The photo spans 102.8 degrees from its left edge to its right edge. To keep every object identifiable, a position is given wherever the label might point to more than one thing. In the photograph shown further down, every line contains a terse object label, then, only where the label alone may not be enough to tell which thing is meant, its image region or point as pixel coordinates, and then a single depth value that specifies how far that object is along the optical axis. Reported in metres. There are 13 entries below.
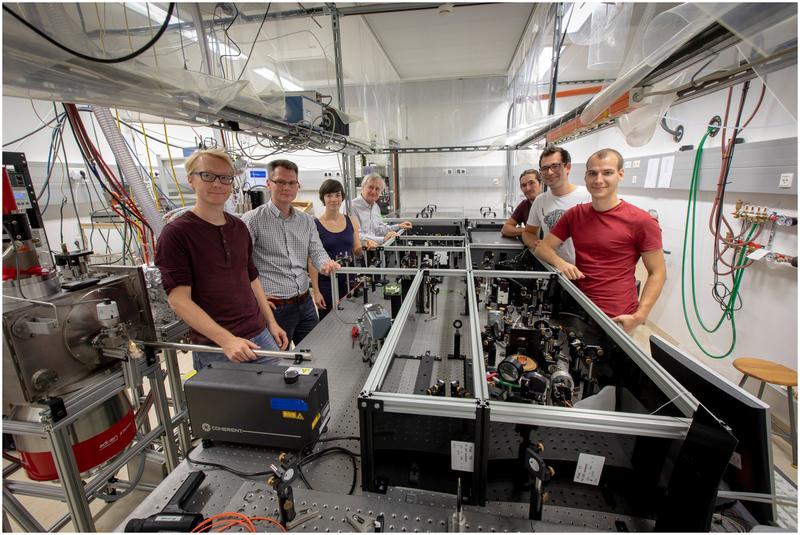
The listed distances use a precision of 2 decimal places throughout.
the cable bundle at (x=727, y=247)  2.40
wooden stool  1.86
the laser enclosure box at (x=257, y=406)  0.89
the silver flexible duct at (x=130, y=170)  1.48
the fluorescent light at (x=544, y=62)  2.53
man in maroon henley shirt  1.22
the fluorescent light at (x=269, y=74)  1.57
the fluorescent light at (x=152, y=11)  0.82
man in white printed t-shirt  2.02
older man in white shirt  3.02
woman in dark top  2.23
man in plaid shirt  1.74
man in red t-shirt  1.52
